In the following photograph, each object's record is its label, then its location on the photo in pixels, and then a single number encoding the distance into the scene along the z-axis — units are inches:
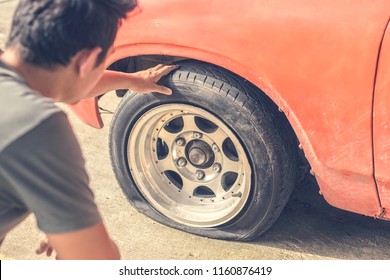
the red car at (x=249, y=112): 98.7
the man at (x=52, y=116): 55.7
